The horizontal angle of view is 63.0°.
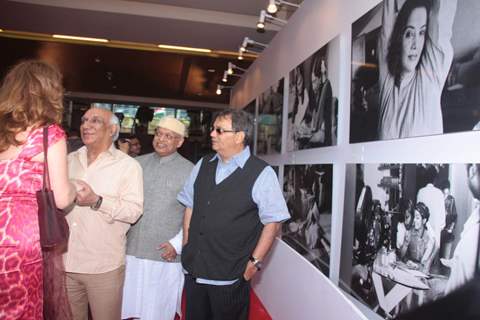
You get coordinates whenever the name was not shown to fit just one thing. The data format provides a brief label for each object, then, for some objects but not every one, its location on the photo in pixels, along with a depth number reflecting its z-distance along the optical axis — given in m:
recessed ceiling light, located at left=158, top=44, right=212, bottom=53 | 6.72
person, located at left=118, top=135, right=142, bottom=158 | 5.82
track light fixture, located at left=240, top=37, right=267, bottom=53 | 5.02
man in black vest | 2.16
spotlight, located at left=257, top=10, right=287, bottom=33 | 4.02
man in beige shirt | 2.12
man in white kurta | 2.67
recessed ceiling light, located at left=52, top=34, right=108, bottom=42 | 6.47
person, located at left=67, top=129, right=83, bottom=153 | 3.75
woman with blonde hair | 1.42
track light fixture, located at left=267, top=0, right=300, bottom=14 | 3.56
